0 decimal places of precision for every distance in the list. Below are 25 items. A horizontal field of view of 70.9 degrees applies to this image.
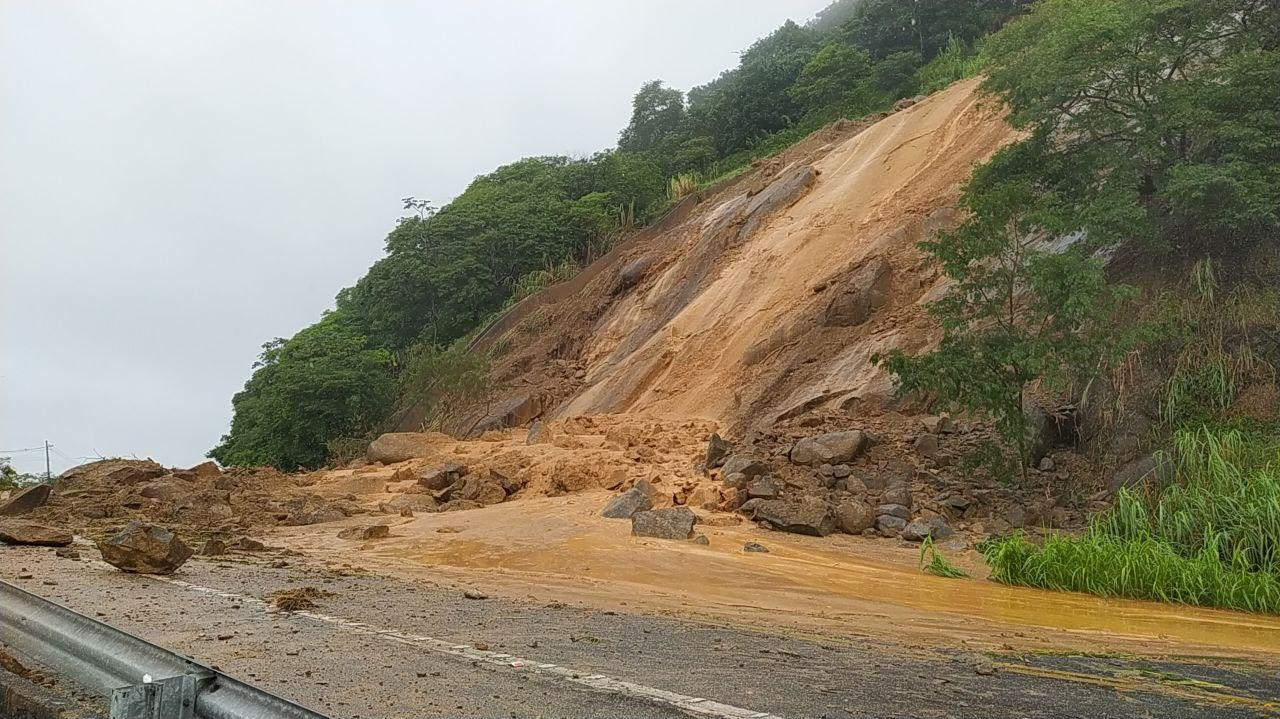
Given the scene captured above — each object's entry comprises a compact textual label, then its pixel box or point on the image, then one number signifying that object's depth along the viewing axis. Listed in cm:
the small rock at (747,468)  1182
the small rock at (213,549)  877
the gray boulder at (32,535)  914
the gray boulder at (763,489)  1124
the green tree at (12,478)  1805
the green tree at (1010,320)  985
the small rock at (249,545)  934
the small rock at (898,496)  1069
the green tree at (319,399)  2525
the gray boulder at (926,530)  991
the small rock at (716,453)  1301
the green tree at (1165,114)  1116
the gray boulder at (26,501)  1245
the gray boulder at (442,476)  1464
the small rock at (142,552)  725
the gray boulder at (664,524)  979
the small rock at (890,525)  1015
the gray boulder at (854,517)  1028
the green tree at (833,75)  3528
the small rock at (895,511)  1040
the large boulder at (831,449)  1186
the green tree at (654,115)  4772
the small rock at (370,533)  1044
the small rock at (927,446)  1180
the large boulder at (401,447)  1934
